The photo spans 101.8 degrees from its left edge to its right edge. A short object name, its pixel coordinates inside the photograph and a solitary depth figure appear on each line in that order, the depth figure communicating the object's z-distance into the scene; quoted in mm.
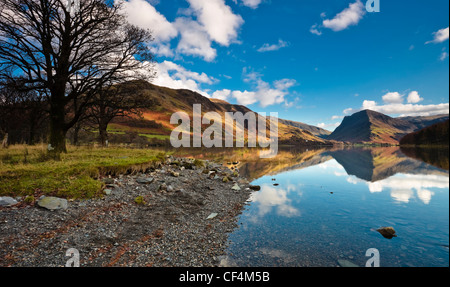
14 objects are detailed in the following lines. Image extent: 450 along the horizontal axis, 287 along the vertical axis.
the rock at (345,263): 7212
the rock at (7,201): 7280
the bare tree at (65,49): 12391
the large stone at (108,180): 11206
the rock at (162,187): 13059
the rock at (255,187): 18780
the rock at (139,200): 10445
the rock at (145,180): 13044
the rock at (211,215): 10963
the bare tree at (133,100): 18684
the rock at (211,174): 19916
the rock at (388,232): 9477
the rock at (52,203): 7641
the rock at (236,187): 17659
